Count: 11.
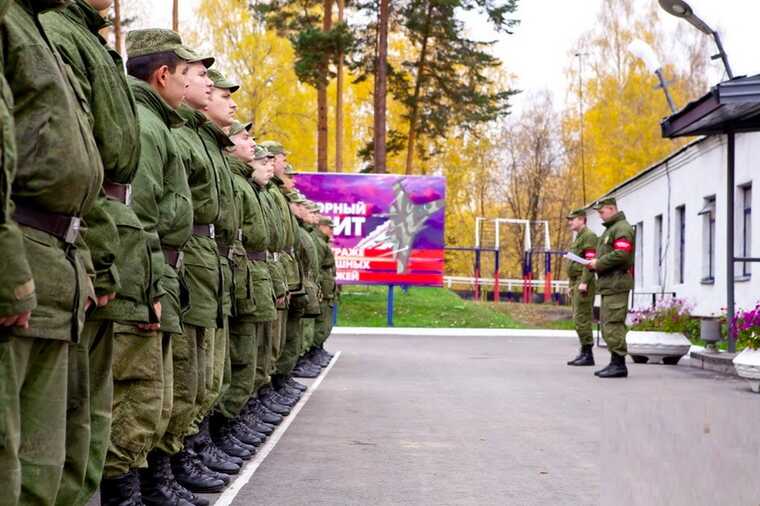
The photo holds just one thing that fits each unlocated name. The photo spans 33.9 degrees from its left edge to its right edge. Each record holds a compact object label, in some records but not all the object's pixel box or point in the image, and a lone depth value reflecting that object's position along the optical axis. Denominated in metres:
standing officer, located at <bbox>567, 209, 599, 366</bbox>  17.94
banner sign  30.50
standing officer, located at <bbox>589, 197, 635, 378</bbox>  15.74
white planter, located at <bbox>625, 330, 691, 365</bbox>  19.14
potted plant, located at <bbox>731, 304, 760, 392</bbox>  13.97
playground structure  48.94
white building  23.52
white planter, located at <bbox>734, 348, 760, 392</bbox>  13.91
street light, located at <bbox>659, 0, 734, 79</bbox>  16.22
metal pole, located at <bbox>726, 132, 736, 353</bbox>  17.27
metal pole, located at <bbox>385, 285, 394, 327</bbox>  31.61
